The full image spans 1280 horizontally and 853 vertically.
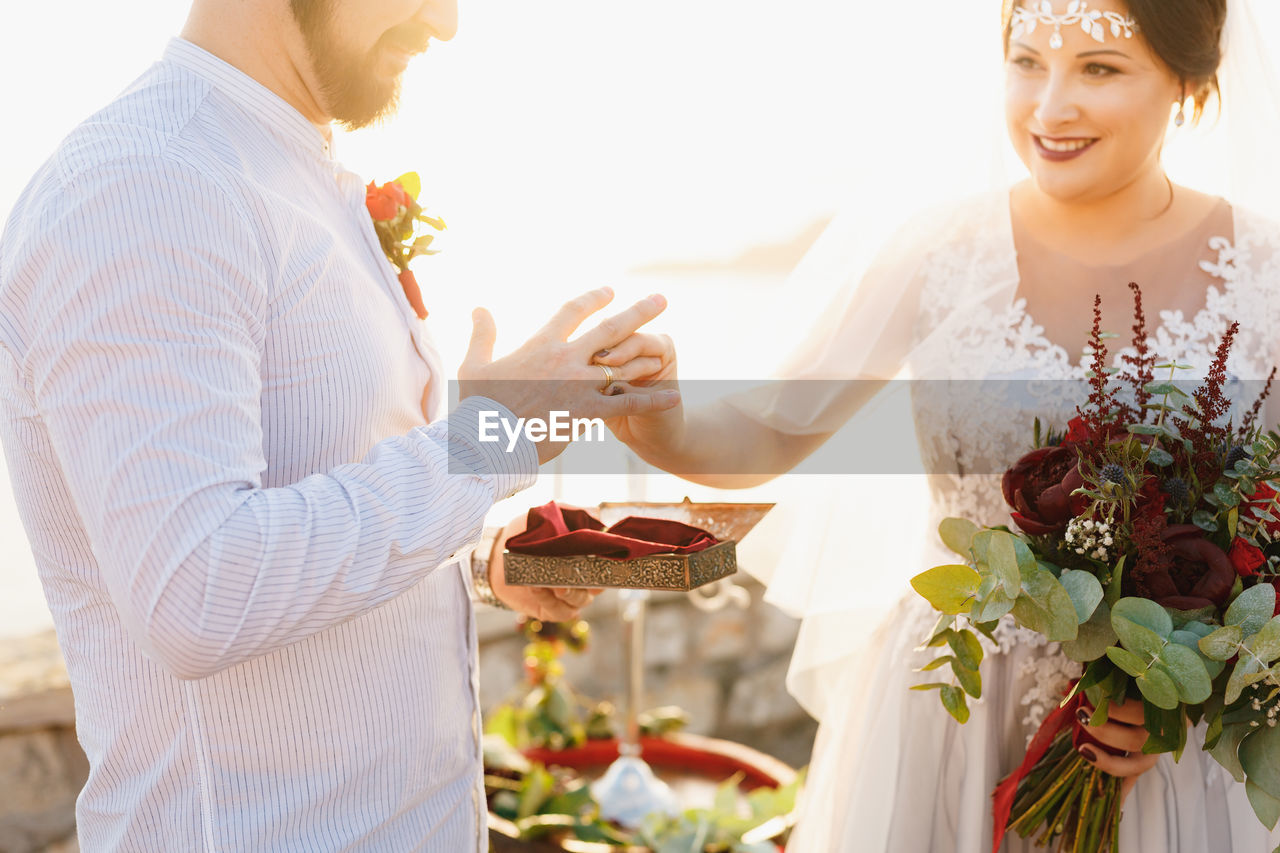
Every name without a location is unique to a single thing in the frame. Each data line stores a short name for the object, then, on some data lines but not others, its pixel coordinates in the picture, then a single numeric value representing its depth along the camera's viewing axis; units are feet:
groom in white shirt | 3.02
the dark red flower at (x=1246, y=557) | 4.11
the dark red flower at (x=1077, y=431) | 4.40
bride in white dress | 5.53
